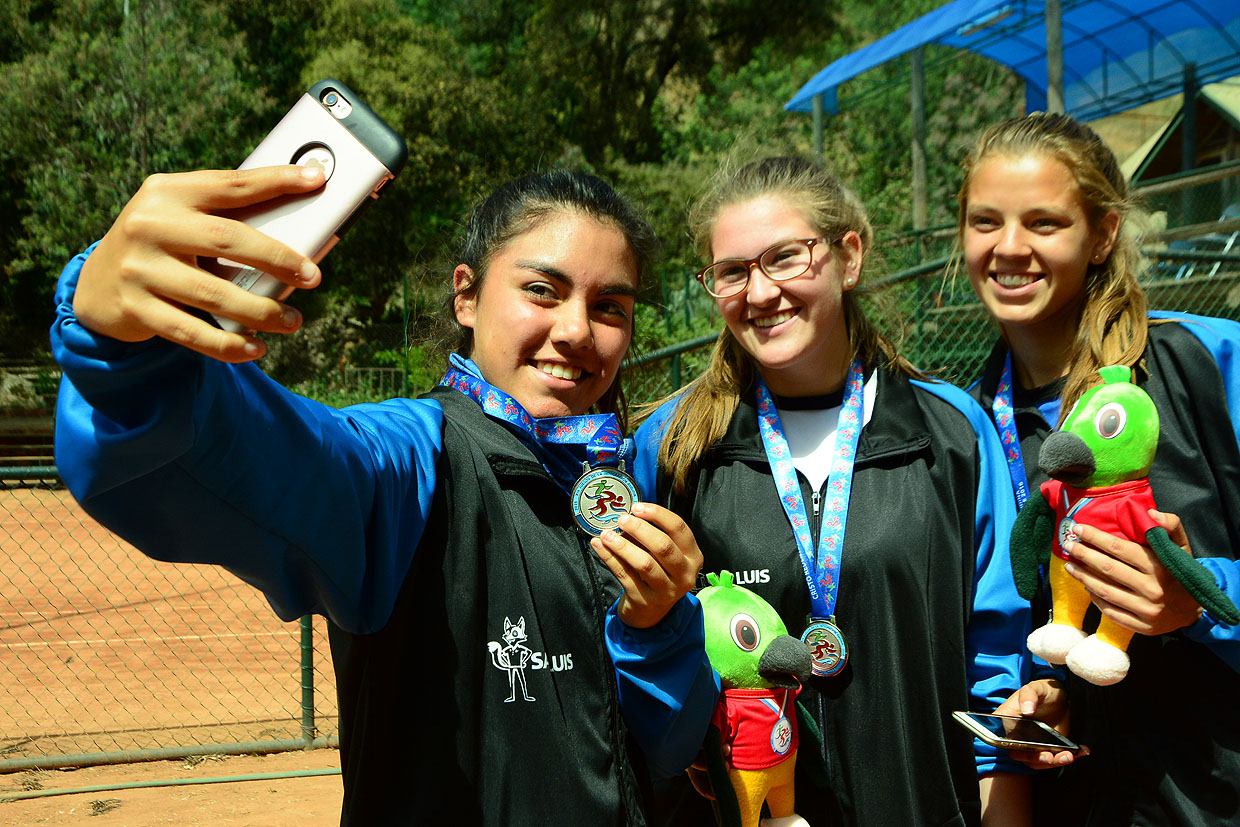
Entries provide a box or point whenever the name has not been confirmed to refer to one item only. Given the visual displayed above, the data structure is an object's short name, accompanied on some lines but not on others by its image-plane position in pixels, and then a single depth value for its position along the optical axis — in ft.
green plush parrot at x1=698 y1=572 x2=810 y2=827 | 6.75
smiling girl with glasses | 7.82
